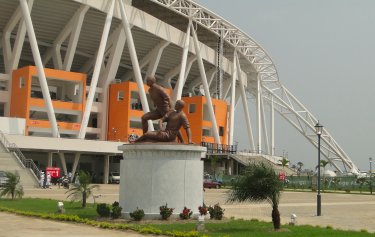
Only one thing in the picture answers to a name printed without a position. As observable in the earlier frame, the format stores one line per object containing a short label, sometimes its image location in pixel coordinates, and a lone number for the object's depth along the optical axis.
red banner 48.62
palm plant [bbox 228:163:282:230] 16.94
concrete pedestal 19.55
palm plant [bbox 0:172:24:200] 27.12
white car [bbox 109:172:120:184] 61.44
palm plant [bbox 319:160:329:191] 83.73
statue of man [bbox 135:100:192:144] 20.27
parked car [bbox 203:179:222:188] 56.71
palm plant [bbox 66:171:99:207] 24.48
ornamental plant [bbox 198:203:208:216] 18.52
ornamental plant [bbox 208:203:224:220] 20.08
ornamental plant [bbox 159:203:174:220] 18.91
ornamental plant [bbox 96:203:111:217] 19.70
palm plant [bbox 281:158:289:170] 79.51
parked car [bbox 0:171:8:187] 36.81
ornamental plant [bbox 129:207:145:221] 18.61
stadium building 58.19
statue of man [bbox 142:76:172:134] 20.91
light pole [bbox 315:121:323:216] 25.05
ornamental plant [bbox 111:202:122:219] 19.31
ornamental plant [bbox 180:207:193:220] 19.19
